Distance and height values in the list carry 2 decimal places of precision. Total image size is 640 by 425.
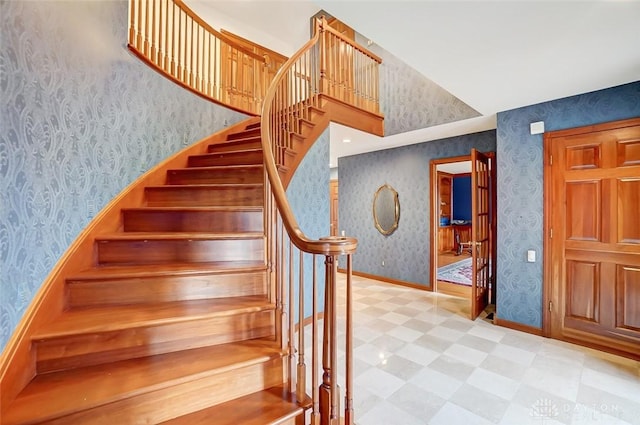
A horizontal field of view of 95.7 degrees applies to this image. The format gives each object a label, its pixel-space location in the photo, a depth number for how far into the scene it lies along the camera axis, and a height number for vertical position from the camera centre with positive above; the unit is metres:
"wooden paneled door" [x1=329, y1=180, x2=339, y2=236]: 8.12 +0.26
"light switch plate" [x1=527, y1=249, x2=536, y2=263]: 3.17 -0.49
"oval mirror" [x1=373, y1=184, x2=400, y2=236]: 5.25 +0.04
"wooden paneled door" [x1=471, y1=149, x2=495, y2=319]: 3.57 -0.26
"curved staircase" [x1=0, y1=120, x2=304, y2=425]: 1.22 -0.61
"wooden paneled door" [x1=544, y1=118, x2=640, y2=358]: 2.64 -0.24
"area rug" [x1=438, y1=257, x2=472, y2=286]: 5.50 -1.29
